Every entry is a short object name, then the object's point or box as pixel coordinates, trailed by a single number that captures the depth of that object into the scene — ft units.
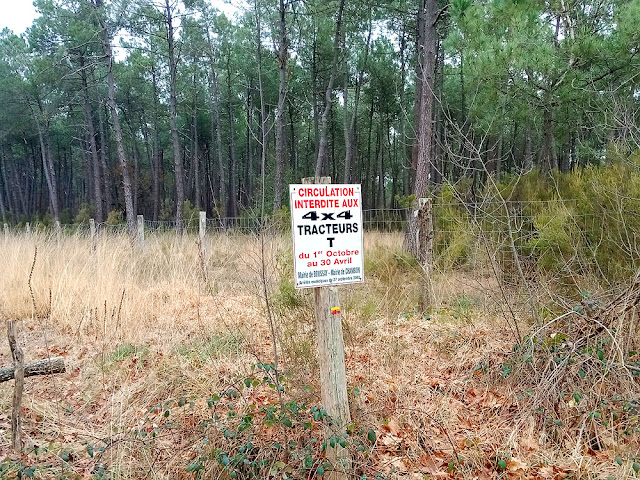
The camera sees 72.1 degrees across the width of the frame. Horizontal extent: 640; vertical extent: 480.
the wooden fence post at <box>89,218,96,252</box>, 24.79
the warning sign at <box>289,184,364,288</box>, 7.31
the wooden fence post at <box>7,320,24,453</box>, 8.66
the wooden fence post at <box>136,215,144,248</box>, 30.73
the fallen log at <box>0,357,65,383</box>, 8.79
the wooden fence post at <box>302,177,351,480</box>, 7.72
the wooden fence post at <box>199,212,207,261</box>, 26.99
